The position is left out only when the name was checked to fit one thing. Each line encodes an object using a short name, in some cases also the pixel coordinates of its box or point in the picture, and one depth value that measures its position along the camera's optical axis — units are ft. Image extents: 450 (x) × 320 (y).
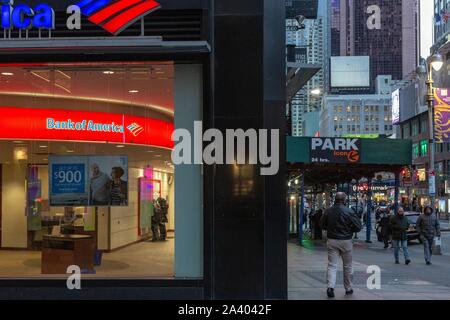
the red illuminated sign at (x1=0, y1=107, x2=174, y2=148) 31.58
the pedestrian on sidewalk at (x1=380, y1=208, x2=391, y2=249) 70.18
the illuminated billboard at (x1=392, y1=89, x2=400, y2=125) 323.57
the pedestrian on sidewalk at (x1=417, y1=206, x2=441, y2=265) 51.99
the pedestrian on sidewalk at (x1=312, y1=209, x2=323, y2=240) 81.48
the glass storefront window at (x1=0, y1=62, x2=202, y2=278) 30.30
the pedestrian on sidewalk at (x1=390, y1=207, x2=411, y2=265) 51.72
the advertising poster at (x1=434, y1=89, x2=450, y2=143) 67.97
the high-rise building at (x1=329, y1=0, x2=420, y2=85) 208.72
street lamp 66.64
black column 29.04
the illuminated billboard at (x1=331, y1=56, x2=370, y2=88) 242.17
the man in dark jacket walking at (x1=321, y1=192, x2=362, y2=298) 31.37
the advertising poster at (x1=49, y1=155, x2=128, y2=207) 30.60
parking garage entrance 68.33
